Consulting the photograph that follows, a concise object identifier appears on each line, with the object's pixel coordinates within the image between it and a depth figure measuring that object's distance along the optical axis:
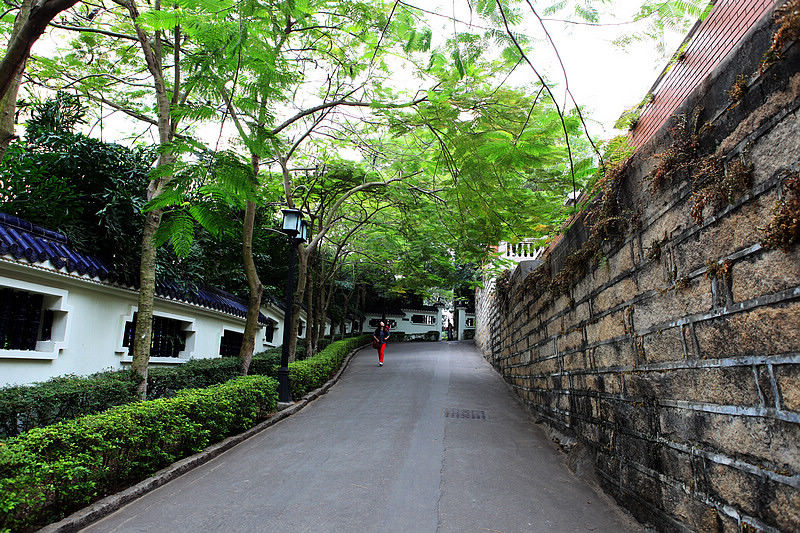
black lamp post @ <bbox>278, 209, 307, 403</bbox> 9.08
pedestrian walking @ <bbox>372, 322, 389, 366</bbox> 17.20
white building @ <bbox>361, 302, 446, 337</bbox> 41.07
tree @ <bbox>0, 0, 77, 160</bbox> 2.88
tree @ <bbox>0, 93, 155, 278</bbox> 7.60
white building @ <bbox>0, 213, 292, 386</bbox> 6.34
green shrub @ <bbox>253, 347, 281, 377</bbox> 11.23
